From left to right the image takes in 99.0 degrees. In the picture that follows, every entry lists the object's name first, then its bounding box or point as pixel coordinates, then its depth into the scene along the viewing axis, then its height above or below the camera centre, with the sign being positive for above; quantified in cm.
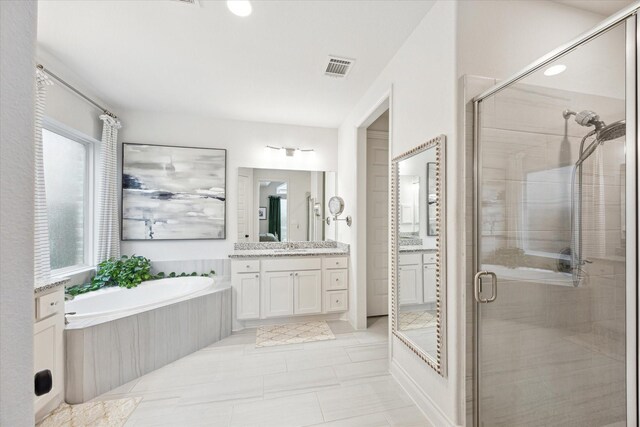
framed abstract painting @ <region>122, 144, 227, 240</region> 329 +28
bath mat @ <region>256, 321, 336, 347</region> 287 -133
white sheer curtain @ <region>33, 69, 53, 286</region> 190 +7
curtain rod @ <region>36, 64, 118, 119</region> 221 +116
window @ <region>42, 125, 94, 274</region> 259 +18
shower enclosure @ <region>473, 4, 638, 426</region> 97 -11
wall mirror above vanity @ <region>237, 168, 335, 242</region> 362 +15
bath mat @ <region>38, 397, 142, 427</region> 169 -129
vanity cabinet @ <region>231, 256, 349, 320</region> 315 -86
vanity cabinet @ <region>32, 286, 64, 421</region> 165 -81
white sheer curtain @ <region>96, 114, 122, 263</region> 295 +19
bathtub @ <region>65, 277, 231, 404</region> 191 -95
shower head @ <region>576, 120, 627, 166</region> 98 +31
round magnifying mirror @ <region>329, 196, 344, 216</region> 362 +13
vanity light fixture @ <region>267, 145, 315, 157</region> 373 +90
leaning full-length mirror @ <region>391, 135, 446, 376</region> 164 -25
